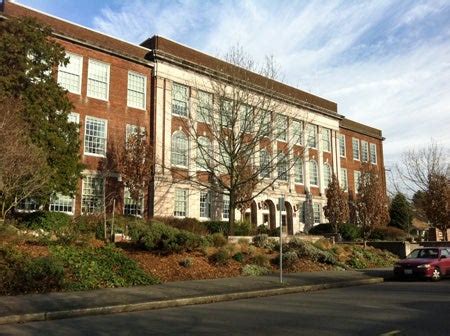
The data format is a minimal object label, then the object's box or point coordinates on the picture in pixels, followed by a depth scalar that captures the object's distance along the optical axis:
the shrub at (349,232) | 40.06
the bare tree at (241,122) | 24.91
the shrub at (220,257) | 18.94
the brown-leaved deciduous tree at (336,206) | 41.03
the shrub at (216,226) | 31.59
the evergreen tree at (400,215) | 49.09
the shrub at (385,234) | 41.67
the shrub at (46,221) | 21.94
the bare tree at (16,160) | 15.86
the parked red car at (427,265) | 18.92
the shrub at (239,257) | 19.88
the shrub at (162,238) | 18.02
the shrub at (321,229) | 41.41
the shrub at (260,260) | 20.20
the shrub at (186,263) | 17.69
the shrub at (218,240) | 21.06
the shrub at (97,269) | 14.40
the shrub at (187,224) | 29.59
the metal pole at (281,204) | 16.03
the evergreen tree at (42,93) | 21.41
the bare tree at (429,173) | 41.69
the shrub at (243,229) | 30.73
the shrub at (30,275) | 13.06
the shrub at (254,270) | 18.61
